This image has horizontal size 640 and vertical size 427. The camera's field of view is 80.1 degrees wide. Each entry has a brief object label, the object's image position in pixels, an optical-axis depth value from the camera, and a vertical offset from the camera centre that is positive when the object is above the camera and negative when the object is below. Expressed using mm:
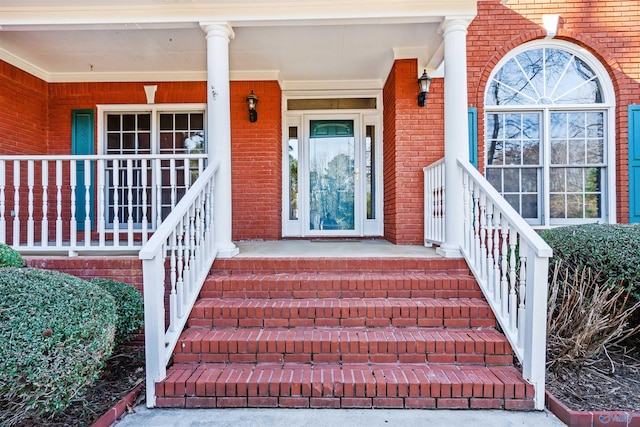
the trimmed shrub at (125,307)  3031 -757
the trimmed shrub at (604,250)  2969 -308
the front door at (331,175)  6125 +632
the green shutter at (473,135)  5152 +1070
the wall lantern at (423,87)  4840 +1628
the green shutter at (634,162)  5066 +686
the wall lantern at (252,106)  5539 +1588
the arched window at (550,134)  5246 +1112
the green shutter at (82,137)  5773 +1188
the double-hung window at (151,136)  5883 +1231
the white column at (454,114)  3824 +1019
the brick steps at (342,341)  2445 -921
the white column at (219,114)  3807 +1013
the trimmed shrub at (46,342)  1976 -701
